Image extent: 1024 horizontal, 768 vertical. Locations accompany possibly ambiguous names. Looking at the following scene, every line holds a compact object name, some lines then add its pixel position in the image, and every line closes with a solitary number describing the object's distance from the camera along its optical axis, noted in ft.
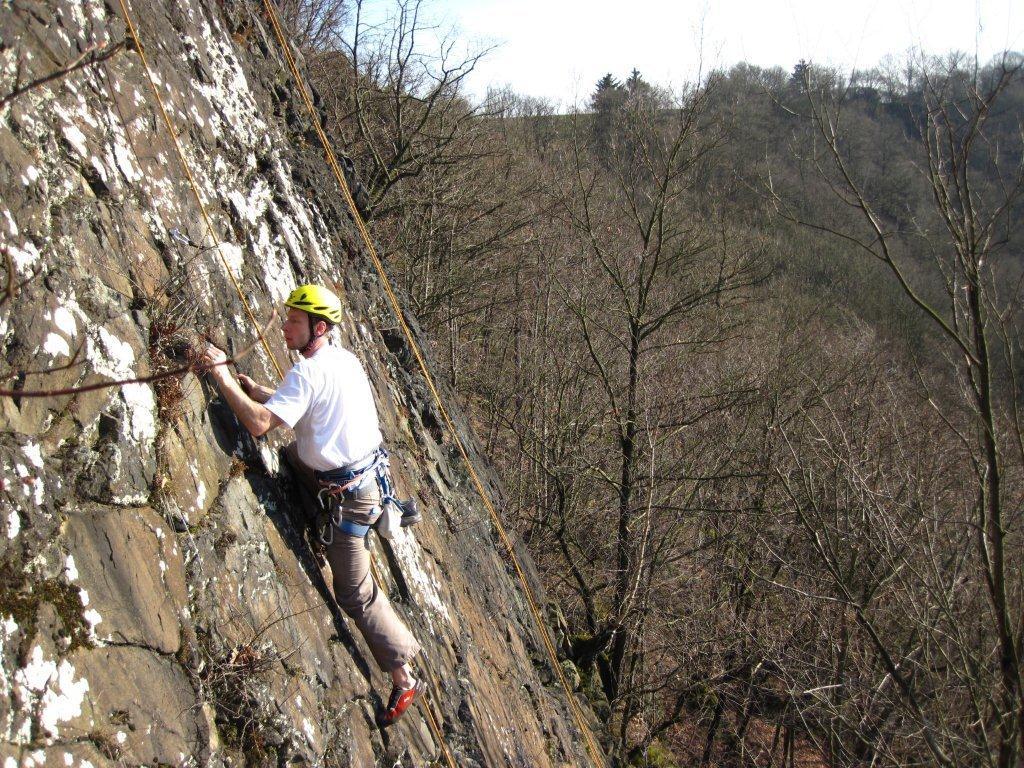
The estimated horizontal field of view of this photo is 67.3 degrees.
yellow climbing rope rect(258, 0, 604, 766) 24.70
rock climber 12.78
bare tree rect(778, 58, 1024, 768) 20.57
